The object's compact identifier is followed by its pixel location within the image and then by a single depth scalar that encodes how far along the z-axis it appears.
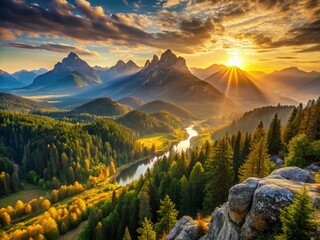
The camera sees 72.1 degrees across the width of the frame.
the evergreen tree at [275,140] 70.88
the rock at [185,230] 27.08
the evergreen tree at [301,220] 13.53
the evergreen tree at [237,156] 70.19
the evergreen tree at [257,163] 47.94
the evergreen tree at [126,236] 53.16
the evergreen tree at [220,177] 52.00
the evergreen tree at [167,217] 48.44
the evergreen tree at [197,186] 66.88
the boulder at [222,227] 19.58
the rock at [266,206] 16.69
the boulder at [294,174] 22.58
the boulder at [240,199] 19.45
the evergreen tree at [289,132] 72.94
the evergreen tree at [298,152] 45.11
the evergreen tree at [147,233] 44.12
